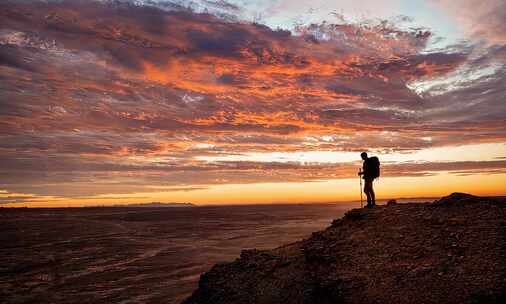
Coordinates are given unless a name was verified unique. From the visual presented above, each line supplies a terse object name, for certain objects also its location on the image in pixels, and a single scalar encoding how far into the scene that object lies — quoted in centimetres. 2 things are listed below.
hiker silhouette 1642
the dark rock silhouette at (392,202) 1586
